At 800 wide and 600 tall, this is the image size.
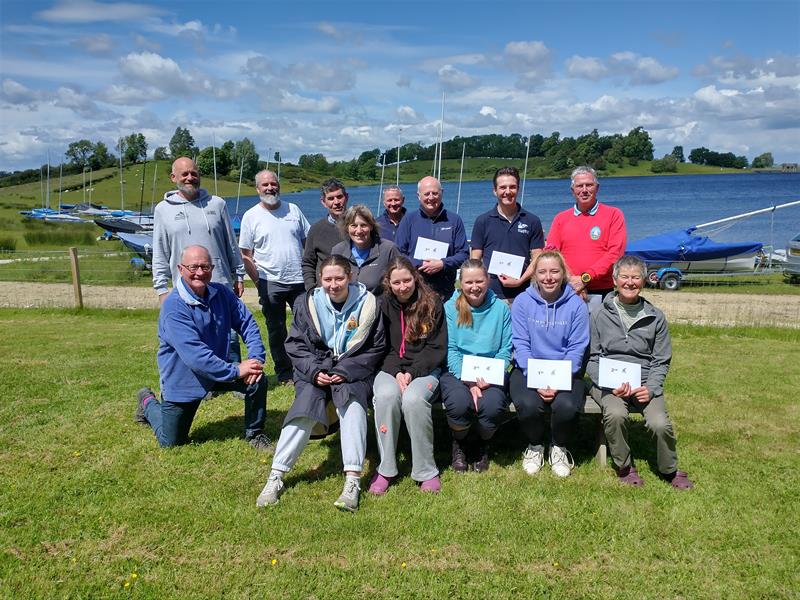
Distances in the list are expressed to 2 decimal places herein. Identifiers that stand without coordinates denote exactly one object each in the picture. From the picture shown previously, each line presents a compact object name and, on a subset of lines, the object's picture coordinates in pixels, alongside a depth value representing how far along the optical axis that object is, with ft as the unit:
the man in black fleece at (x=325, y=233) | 19.08
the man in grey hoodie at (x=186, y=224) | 18.37
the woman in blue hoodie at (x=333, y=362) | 14.21
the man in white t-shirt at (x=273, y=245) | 20.63
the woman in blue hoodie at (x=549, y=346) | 15.06
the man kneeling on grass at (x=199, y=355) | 15.78
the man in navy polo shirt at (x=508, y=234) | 17.92
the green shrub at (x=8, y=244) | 82.88
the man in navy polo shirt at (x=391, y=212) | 19.48
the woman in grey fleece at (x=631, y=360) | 14.58
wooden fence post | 38.60
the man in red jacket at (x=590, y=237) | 17.07
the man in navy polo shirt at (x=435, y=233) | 18.16
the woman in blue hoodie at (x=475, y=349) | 15.05
